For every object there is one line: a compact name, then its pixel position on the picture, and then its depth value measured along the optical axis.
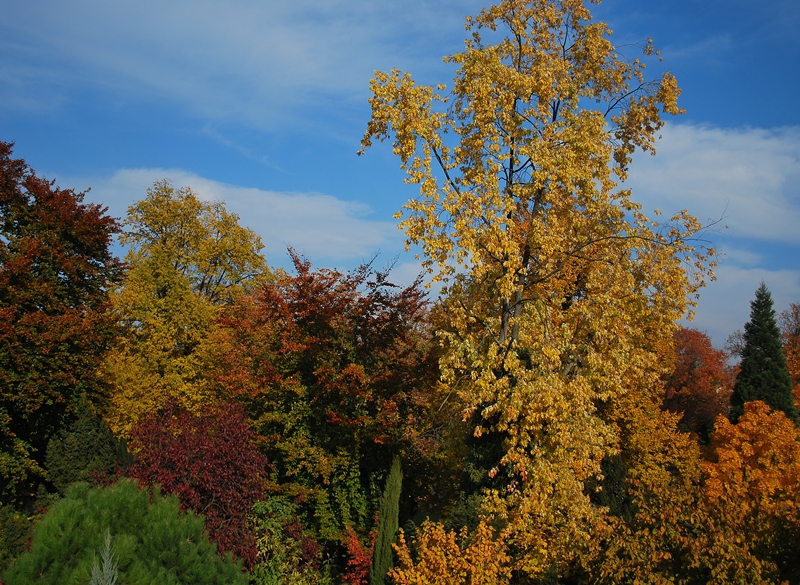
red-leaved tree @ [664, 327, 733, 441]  30.69
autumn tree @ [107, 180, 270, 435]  21.69
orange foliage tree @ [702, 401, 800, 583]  16.84
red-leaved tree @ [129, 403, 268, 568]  10.20
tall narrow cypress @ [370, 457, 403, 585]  10.65
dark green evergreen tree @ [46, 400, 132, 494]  16.50
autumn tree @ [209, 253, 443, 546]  13.10
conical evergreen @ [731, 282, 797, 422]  25.38
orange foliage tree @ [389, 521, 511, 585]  8.61
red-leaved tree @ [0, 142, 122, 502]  15.98
